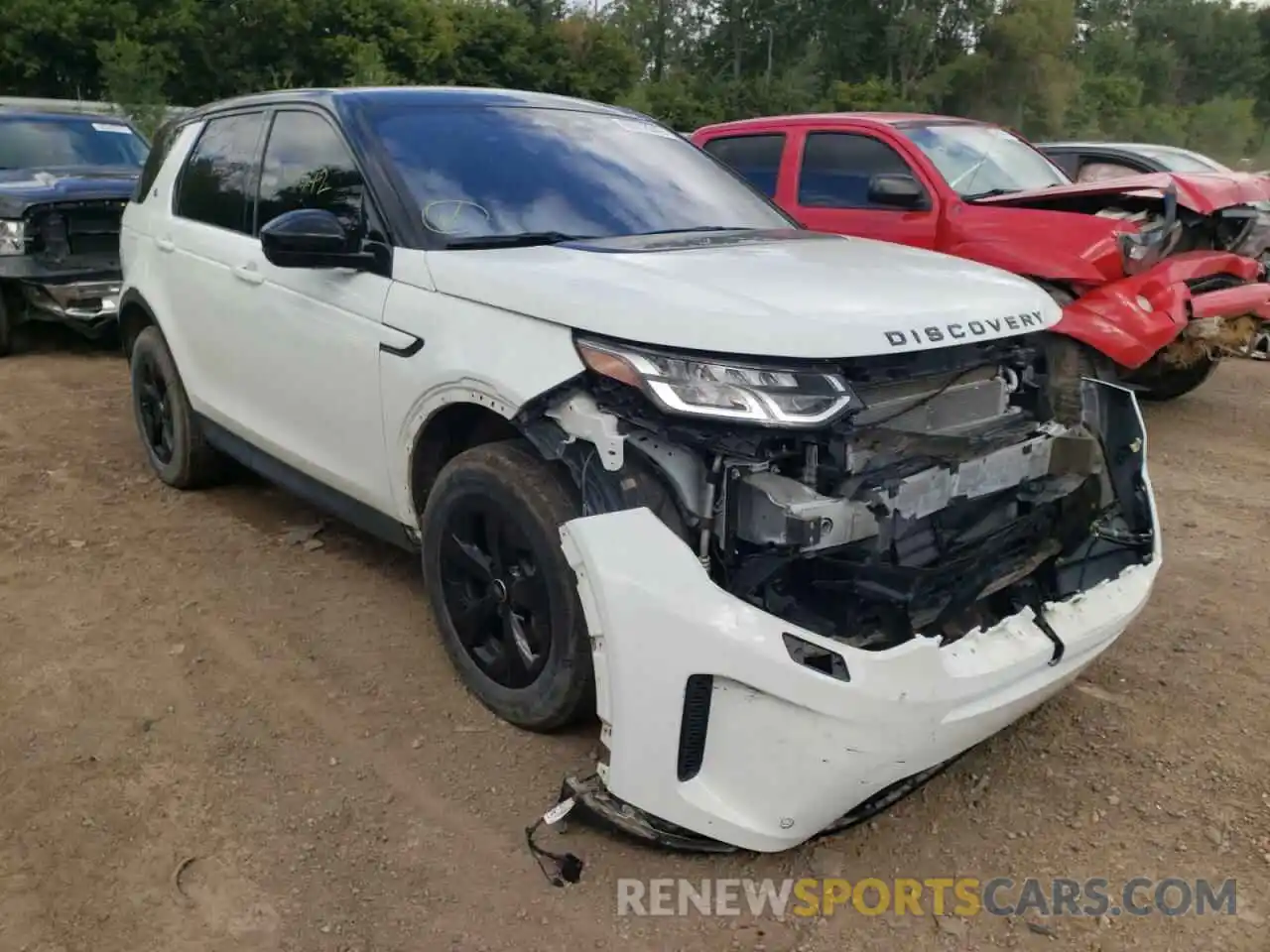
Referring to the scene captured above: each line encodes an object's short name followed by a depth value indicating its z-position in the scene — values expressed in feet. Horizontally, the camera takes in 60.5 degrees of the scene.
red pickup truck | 18.67
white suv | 7.84
